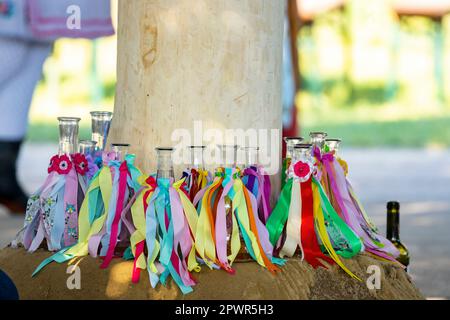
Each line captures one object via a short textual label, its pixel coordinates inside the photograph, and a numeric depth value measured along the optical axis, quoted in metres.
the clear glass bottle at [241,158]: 5.87
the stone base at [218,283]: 5.32
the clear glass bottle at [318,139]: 6.33
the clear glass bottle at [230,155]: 5.85
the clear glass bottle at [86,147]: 6.24
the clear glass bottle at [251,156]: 5.90
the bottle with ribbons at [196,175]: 5.81
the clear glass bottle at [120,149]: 5.94
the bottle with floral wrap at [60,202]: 5.92
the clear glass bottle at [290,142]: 6.08
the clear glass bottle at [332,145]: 6.39
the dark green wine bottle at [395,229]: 6.79
